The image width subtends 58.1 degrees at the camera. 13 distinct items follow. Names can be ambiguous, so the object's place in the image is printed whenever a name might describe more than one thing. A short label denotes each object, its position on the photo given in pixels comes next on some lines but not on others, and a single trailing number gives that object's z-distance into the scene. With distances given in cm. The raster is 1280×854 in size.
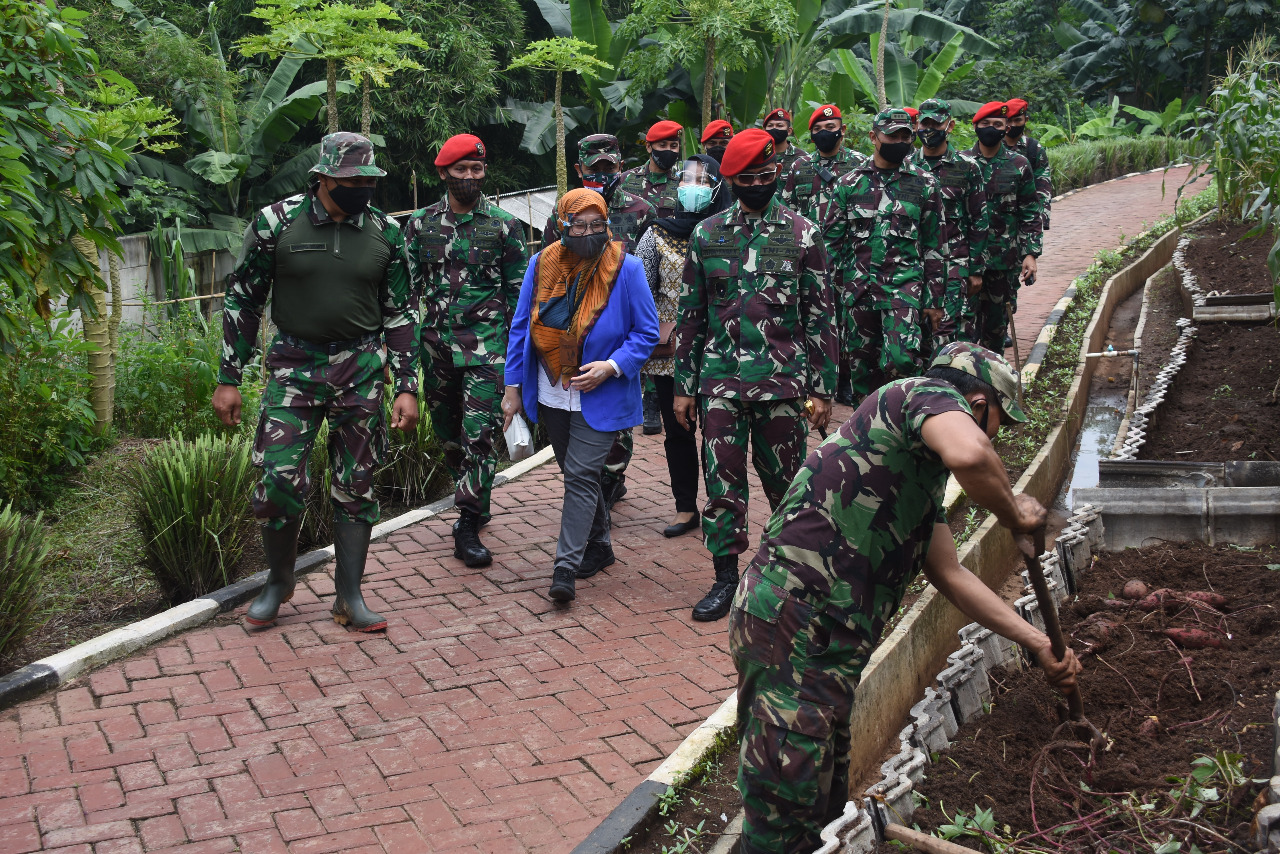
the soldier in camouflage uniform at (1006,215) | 989
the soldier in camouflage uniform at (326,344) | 538
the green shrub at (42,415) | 703
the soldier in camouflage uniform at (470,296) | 651
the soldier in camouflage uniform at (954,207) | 880
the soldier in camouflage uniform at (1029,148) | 979
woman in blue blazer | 581
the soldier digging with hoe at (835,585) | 320
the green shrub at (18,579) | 507
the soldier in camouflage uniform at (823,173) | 862
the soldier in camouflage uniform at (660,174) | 809
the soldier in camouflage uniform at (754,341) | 550
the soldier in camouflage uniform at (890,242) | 764
